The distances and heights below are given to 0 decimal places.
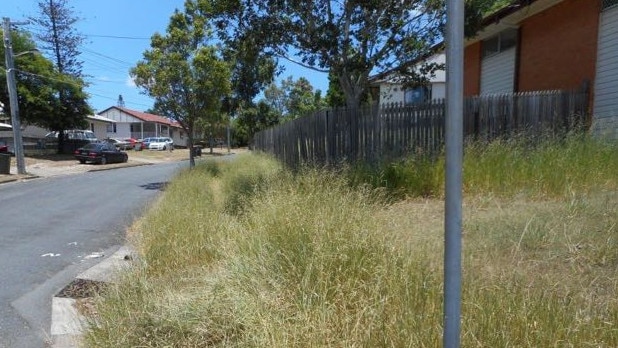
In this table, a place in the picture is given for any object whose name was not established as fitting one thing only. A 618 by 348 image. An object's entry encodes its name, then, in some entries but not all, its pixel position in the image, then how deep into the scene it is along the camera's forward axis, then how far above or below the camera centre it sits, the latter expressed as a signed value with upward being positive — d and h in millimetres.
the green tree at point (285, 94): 65812 +5245
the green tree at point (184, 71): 18000 +2317
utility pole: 22641 +1688
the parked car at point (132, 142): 55412 -765
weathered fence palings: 9047 +133
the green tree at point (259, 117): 49969 +1655
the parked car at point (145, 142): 56419 -811
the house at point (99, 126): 56825 +1199
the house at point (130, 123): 71062 +1773
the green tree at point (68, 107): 35750 +2152
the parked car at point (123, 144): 52719 -924
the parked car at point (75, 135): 40031 +104
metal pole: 1812 -74
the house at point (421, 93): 22403 +1805
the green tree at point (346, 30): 9070 +1945
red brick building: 10018 +1898
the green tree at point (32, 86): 33562 +3514
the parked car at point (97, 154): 32469 -1171
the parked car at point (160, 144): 56125 -1036
